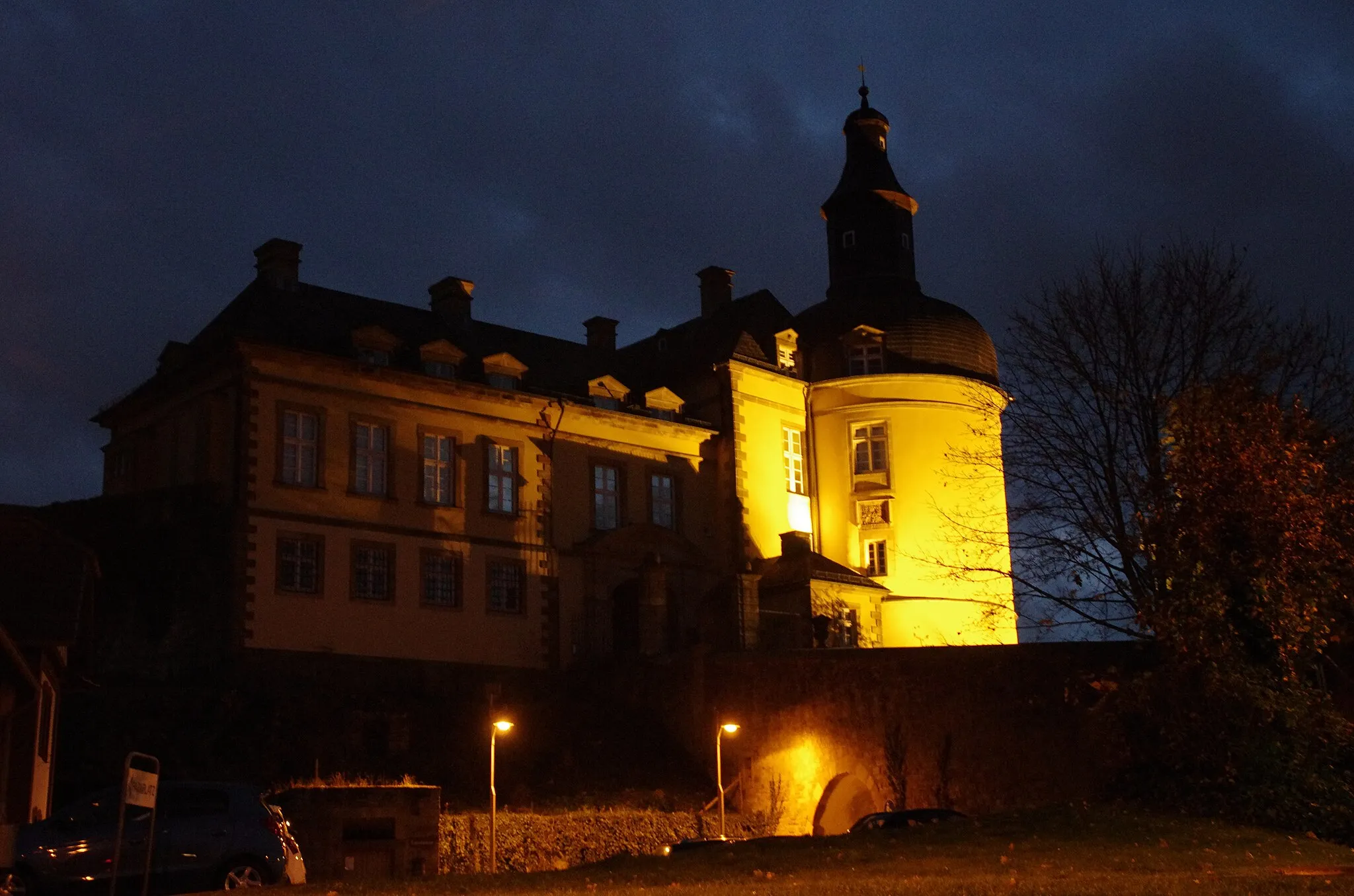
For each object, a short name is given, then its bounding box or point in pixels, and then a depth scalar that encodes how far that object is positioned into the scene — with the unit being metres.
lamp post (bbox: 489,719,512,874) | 28.05
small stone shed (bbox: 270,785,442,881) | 25.06
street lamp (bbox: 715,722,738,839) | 33.05
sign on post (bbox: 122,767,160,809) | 14.32
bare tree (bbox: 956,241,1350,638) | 27.00
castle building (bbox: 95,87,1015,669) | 37.62
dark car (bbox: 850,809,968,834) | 26.55
